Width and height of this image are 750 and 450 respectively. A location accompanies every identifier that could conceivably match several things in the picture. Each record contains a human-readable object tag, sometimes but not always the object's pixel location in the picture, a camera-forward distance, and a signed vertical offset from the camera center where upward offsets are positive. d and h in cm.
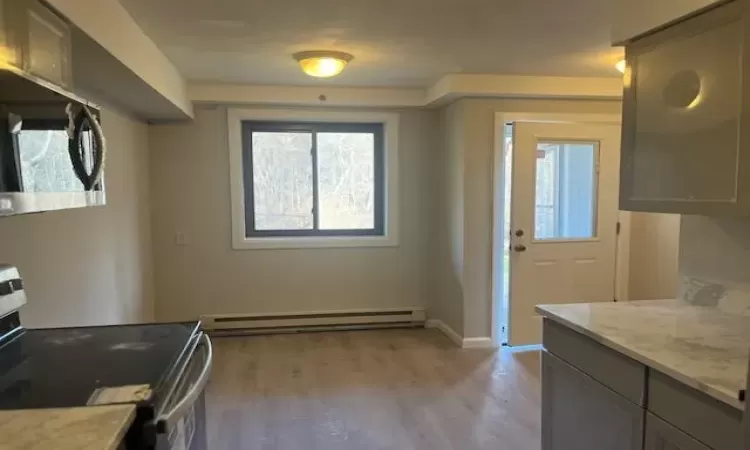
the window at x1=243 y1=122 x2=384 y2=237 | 483 +11
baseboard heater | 476 -121
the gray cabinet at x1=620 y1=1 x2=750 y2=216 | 170 +25
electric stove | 128 -51
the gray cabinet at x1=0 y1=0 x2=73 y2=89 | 130 +42
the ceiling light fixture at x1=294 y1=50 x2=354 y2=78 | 325 +81
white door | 427 -24
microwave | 125 +12
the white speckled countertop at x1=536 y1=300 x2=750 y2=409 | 143 -50
